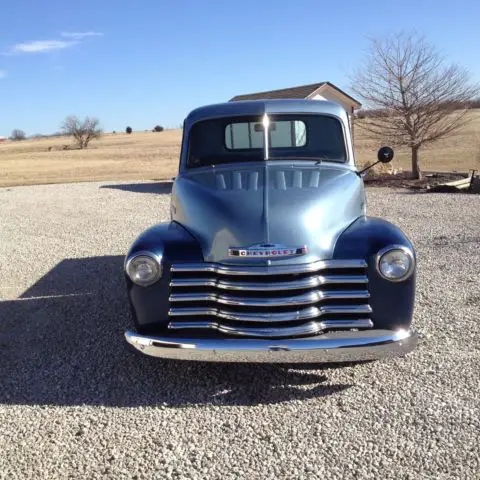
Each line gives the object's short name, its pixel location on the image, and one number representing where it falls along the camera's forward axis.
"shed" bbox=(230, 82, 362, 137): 17.62
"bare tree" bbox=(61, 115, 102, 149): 64.55
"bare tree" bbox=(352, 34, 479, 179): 17.06
